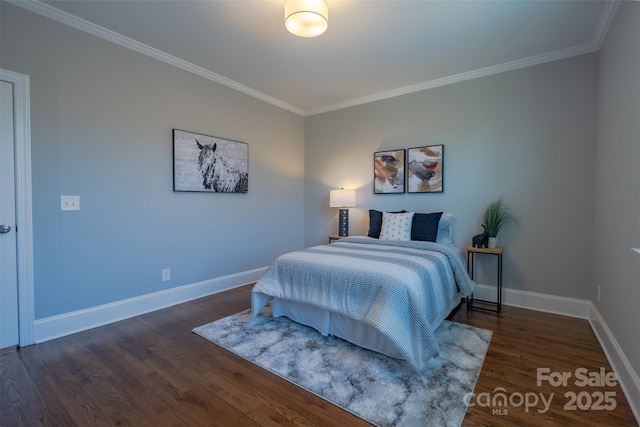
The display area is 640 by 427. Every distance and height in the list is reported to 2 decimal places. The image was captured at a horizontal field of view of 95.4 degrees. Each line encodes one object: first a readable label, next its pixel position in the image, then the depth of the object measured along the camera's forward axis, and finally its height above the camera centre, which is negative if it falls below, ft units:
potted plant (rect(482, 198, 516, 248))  10.20 -0.36
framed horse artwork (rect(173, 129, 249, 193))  10.48 +1.67
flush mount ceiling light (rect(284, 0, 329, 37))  6.42 +4.39
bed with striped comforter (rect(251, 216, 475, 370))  6.30 -2.17
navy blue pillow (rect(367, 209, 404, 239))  12.12 -0.71
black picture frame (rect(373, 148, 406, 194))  12.69 +1.61
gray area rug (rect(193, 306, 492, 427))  5.16 -3.55
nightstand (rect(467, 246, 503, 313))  9.69 -2.33
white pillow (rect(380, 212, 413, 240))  11.06 -0.75
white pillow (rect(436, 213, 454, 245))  10.93 -0.88
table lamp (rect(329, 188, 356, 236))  13.48 +0.19
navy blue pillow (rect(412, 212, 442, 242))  10.66 -0.72
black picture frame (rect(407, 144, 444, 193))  11.74 +1.60
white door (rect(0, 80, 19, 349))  7.08 -0.54
